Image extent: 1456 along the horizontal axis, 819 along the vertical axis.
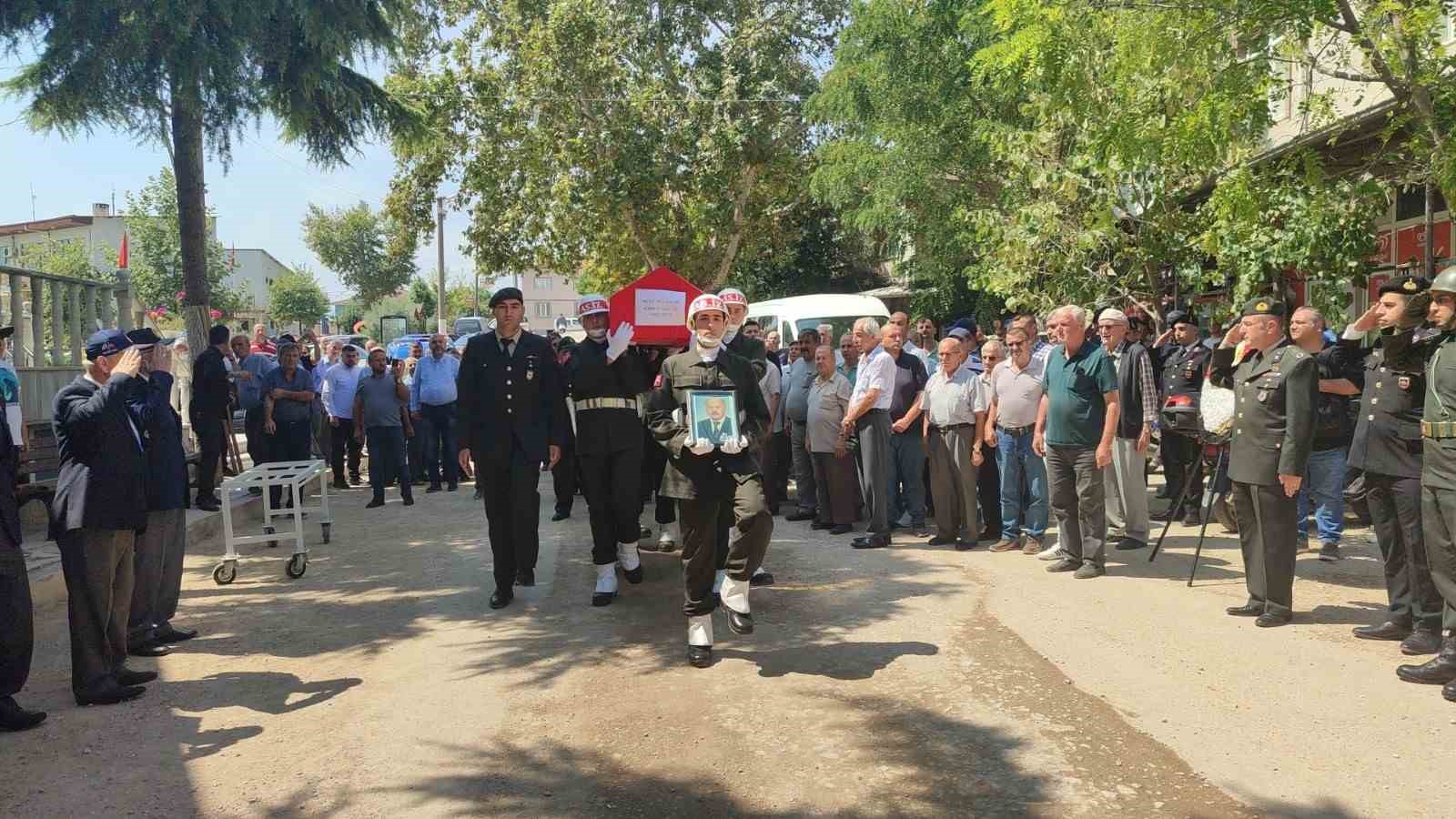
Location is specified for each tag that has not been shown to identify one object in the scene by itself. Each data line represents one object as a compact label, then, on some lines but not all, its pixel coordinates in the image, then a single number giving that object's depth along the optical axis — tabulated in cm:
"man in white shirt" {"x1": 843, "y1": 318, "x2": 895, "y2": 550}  898
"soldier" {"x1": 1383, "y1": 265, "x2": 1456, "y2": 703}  524
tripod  717
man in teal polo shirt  780
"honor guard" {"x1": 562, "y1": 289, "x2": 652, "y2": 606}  732
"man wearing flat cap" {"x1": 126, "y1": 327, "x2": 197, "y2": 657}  614
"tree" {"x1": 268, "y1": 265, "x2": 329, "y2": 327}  6281
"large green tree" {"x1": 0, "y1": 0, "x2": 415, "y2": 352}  1059
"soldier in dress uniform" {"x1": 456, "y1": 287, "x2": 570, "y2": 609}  732
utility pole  3481
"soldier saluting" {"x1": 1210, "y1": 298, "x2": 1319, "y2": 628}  623
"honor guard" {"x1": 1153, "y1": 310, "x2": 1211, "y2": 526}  997
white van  2141
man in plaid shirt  870
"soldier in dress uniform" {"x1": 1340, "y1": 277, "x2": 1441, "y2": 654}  580
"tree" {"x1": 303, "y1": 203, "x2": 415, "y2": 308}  6944
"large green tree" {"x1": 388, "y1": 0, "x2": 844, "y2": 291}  2798
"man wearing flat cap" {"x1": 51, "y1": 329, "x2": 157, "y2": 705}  542
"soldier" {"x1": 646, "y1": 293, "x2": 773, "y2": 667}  586
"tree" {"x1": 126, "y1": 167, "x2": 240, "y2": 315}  4372
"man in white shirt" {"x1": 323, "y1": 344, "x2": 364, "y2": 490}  1367
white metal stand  832
